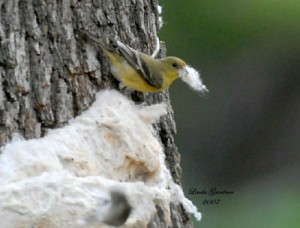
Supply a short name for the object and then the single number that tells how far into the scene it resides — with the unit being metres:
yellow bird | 6.44
